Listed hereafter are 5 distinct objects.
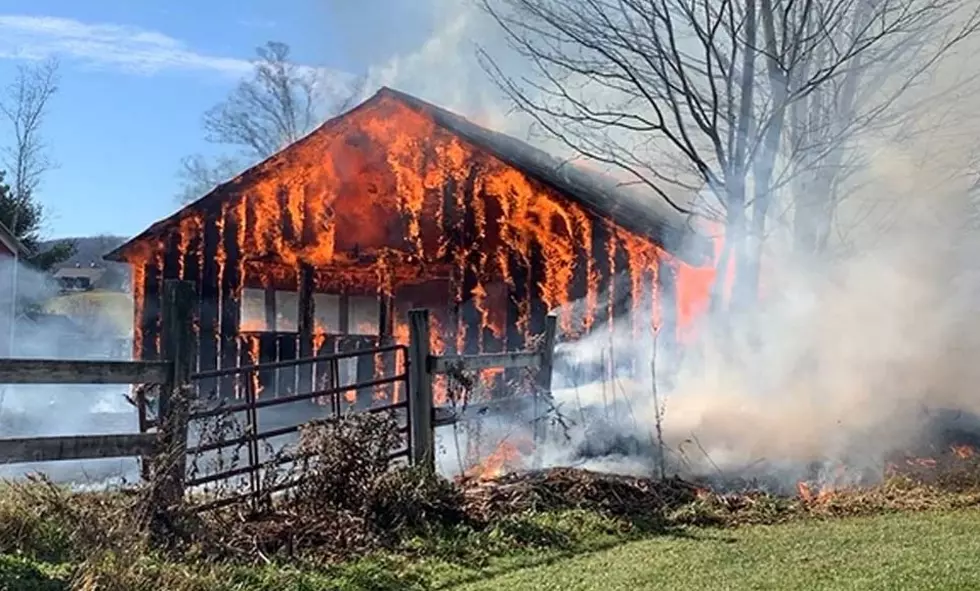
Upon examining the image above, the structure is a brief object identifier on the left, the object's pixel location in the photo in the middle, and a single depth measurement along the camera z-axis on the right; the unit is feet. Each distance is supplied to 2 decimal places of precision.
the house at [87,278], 174.44
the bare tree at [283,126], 134.00
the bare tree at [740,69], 44.75
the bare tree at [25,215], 112.78
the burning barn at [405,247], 48.37
